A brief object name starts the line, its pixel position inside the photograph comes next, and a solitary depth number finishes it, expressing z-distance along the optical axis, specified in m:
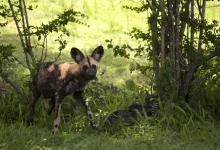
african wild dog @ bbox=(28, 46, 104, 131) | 11.75
